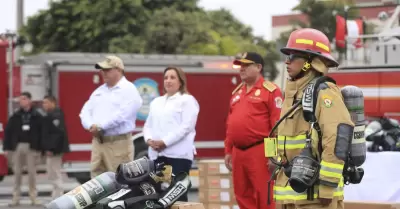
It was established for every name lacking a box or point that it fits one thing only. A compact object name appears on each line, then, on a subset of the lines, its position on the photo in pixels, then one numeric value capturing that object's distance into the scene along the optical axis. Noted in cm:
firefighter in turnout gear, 589
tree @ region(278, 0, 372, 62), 3791
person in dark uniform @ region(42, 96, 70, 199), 1573
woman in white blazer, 949
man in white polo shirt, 984
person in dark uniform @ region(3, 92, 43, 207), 1557
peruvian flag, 1780
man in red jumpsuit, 859
